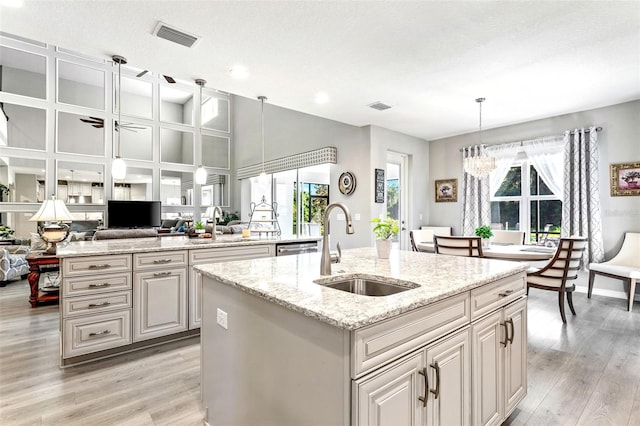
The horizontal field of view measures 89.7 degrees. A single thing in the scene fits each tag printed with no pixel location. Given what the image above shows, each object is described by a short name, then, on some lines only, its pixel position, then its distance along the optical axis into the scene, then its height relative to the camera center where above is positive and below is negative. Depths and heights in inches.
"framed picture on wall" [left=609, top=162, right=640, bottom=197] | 169.3 +19.1
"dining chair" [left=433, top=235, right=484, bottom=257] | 140.6 -14.1
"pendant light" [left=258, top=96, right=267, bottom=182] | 163.0 +59.3
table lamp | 150.7 -1.5
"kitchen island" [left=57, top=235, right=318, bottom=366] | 96.7 -26.1
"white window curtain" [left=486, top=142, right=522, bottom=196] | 214.7 +37.8
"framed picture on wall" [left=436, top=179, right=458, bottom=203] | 245.4 +18.5
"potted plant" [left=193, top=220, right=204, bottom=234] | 151.9 -7.0
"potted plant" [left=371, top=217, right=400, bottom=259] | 85.6 -5.4
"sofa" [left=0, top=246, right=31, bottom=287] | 200.7 -32.3
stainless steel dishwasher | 142.2 -15.5
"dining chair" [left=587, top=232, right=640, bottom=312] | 153.4 -25.4
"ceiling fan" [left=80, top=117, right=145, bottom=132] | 283.4 +81.9
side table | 155.3 -28.9
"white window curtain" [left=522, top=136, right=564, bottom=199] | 196.5 +34.4
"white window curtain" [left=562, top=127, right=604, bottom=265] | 178.7 +13.3
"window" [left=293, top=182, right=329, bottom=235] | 266.8 +8.5
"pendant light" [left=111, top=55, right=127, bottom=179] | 134.0 +19.2
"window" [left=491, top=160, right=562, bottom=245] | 203.3 +5.6
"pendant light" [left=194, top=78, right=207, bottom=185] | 173.8 +21.1
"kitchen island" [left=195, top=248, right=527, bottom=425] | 39.7 -19.9
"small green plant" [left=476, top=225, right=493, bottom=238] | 153.9 -8.5
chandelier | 180.4 +27.6
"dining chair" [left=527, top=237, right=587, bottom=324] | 130.1 -23.8
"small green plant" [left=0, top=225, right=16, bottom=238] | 247.5 -13.8
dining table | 134.4 -16.5
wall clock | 219.6 +21.7
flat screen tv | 294.2 -0.1
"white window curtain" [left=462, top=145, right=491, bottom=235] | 224.7 +10.0
